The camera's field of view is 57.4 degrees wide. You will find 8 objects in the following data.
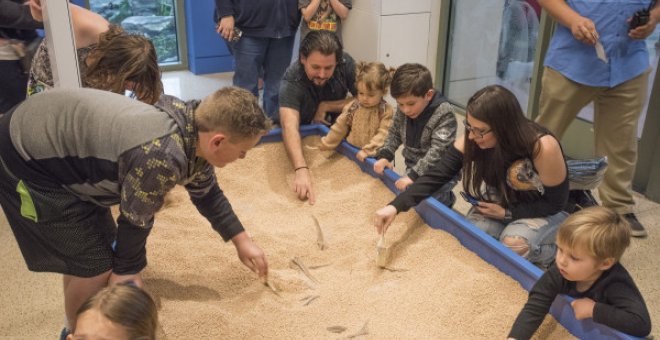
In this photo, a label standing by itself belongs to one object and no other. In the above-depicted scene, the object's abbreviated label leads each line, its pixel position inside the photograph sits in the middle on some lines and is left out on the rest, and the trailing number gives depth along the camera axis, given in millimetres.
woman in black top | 1816
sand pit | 1701
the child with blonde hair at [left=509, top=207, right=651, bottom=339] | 1429
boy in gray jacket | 2250
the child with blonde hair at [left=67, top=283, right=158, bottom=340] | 1135
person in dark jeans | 3189
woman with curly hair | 1883
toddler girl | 2492
